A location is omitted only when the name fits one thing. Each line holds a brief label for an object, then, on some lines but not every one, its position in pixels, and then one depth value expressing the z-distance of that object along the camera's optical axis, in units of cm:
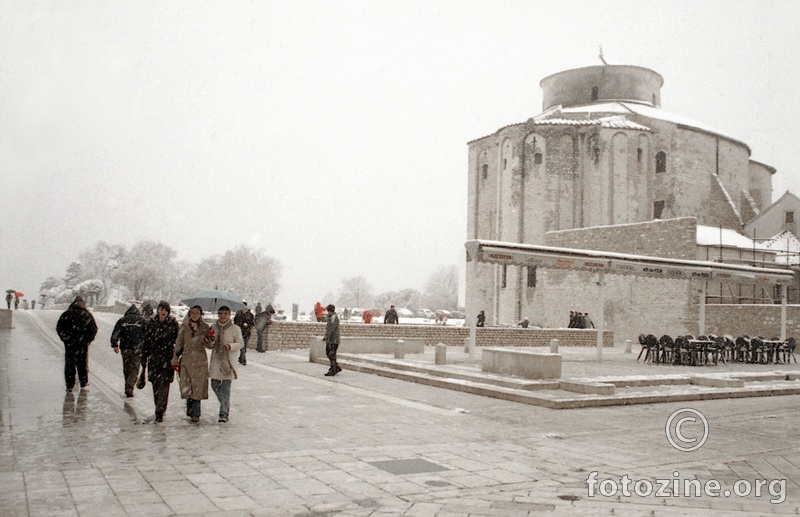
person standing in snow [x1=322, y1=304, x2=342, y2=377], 1568
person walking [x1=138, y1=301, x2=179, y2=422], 909
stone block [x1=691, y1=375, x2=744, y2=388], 1467
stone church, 4994
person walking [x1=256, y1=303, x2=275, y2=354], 2241
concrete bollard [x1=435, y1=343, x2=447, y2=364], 1721
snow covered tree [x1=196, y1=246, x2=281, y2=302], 9575
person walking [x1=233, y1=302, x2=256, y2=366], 2072
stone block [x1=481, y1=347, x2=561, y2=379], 1394
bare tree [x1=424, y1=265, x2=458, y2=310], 12224
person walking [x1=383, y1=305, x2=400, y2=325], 2927
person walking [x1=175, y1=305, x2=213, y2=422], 888
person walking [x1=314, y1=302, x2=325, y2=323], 3443
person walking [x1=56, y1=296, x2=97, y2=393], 1095
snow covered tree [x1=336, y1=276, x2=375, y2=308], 13512
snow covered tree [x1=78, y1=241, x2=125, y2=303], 10664
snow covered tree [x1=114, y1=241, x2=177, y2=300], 10075
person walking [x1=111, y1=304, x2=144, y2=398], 1102
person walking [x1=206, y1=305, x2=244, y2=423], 901
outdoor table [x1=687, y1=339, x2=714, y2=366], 2056
